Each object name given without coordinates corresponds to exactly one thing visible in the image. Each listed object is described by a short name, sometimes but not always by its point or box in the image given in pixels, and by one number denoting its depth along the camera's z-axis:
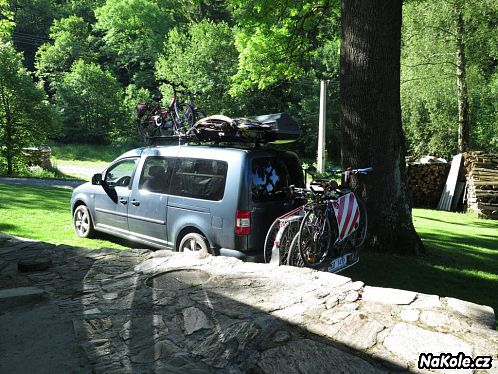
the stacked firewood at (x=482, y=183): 16.25
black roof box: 6.51
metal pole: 18.28
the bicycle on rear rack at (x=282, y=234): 5.48
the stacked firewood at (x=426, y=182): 18.78
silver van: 5.84
